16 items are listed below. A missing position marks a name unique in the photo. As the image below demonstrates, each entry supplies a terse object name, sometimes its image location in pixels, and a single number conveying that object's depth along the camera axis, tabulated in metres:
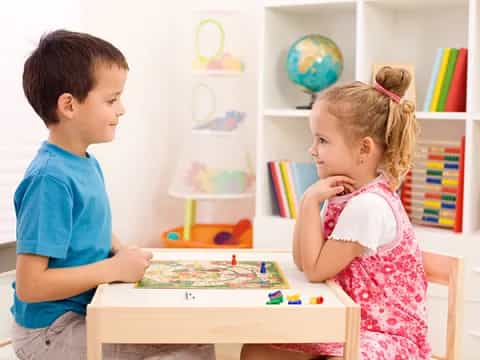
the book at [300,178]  2.86
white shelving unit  2.53
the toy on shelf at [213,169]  3.00
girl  1.52
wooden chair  1.62
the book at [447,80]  2.57
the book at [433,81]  2.59
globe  2.78
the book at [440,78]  2.58
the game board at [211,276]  1.45
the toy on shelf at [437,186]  2.58
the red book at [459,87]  2.53
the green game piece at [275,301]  1.31
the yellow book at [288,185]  2.86
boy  1.42
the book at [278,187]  2.88
